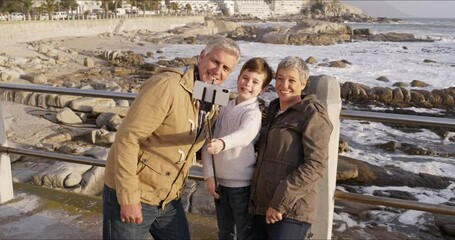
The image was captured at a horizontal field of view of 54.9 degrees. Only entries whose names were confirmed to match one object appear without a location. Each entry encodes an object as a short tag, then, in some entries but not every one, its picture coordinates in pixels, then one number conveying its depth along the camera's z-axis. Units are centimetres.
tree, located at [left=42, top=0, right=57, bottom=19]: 5753
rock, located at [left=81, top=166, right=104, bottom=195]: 629
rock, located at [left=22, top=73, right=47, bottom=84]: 1802
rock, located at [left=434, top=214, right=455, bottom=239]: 635
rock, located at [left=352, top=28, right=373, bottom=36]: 6875
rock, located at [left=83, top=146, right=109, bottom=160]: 785
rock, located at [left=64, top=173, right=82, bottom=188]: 625
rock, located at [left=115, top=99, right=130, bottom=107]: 1255
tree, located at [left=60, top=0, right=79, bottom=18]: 6531
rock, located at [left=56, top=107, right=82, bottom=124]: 1108
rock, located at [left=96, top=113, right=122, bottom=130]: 1097
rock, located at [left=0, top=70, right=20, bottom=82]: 1688
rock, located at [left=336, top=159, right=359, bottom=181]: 839
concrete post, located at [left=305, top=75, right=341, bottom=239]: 262
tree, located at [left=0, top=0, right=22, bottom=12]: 5450
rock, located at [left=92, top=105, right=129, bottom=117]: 1173
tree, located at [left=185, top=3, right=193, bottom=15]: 11609
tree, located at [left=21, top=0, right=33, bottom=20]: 5284
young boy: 238
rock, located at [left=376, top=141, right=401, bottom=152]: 1126
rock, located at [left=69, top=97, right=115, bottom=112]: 1209
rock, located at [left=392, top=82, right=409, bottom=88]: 2211
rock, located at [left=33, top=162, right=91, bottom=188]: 629
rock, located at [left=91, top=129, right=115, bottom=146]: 987
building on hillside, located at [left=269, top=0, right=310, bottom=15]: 16888
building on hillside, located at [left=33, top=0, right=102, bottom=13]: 7693
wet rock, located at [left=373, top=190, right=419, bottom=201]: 783
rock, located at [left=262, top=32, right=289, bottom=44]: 5491
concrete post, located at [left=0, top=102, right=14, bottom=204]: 407
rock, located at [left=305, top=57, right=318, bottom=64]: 3271
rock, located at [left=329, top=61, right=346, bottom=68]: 3072
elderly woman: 225
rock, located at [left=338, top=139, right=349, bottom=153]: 1072
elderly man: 216
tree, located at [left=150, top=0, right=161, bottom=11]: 9540
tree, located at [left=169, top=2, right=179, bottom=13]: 10631
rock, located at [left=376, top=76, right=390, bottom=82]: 2447
